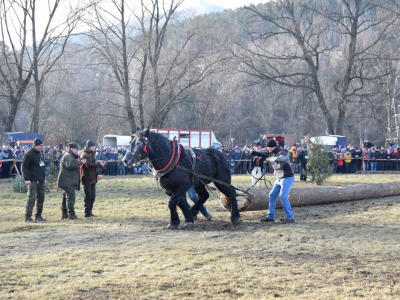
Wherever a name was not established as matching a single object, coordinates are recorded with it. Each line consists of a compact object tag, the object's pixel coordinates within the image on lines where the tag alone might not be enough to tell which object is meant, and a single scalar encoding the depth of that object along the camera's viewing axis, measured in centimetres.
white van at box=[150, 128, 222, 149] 4138
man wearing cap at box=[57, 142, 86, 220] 1284
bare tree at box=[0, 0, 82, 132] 3766
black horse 1084
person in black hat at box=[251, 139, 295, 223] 1170
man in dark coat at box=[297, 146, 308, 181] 2706
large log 1280
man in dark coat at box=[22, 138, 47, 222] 1252
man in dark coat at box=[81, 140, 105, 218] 1327
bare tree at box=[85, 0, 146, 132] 3619
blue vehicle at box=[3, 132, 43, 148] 3924
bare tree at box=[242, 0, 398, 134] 3459
